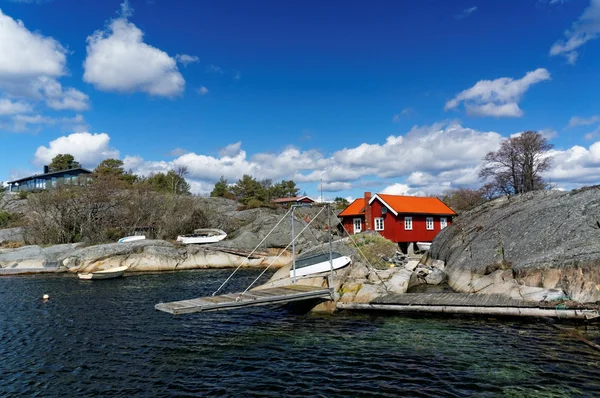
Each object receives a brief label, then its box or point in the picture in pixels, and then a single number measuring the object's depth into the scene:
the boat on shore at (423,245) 43.84
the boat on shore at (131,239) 44.30
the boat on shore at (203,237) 47.00
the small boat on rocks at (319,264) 22.19
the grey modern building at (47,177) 82.89
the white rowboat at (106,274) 33.25
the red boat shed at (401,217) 44.25
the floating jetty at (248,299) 15.62
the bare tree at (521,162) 54.62
